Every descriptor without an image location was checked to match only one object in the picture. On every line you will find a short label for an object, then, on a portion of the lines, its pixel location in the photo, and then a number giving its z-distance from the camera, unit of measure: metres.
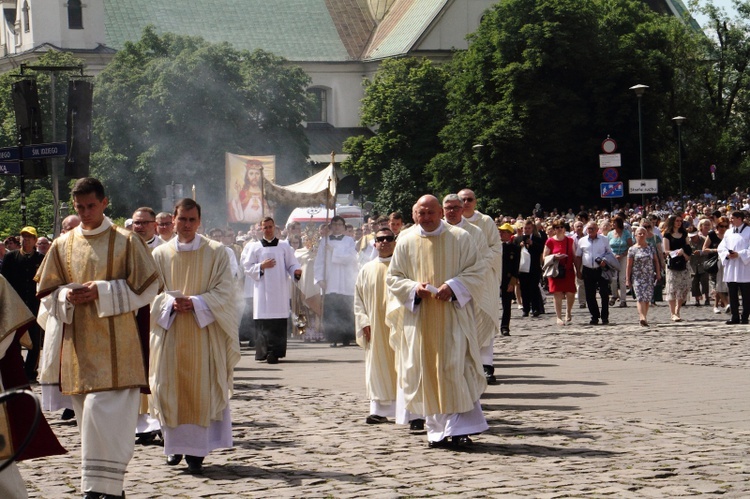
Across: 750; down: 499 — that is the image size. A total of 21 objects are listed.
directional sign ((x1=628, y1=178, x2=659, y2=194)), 36.50
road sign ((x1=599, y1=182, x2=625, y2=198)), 34.91
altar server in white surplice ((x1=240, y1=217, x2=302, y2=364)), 18.44
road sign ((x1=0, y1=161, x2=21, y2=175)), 21.41
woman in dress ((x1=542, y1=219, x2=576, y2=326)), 22.52
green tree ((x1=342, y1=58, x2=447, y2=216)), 74.44
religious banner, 34.44
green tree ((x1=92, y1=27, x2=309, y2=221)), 64.50
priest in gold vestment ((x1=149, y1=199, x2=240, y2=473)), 9.59
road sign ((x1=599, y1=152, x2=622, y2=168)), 34.24
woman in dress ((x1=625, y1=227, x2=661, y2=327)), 21.42
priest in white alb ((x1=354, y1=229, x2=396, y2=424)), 11.77
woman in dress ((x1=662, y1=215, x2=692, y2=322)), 22.62
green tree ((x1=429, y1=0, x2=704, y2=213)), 58.94
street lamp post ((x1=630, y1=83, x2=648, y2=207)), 41.56
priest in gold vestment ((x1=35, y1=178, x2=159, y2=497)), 8.29
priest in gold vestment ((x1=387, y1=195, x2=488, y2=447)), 10.21
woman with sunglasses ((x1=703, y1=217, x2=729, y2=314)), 23.98
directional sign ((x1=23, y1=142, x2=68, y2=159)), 21.50
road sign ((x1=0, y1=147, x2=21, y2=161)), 21.70
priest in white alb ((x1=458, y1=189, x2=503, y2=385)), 13.91
